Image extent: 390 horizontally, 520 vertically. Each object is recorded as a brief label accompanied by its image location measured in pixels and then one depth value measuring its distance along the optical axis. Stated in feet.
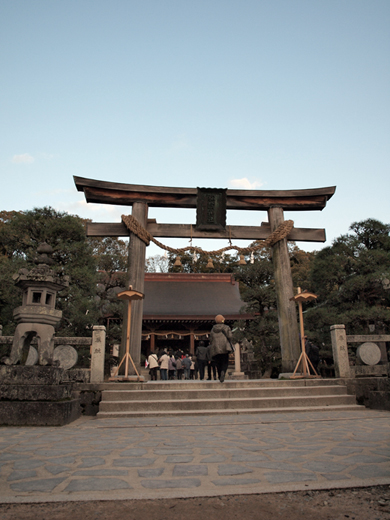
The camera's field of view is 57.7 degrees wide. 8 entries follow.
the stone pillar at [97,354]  22.82
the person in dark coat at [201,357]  40.81
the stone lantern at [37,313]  18.31
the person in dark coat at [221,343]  24.66
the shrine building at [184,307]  65.57
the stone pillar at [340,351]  24.59
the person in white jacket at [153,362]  43.45
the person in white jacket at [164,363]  42.98
